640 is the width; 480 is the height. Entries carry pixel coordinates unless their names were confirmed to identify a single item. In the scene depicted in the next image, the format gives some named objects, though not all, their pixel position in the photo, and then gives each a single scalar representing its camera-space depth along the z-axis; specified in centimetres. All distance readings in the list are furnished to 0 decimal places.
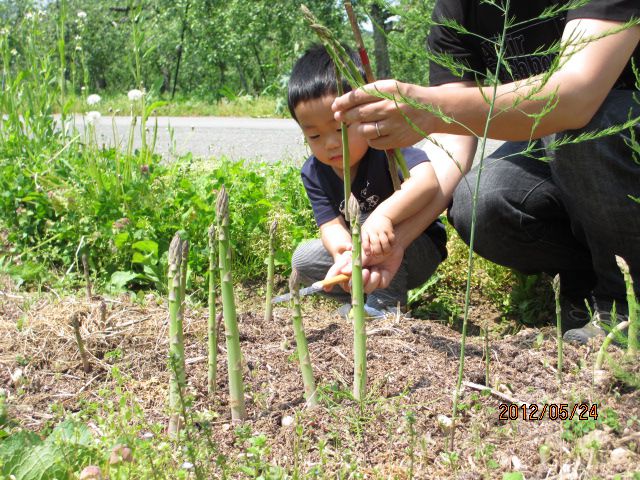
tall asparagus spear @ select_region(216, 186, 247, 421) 148
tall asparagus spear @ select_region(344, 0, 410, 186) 142
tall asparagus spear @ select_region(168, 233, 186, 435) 149
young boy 232
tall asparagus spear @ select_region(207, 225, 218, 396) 161
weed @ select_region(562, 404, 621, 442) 139
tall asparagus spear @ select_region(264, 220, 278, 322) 215
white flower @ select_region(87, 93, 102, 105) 362
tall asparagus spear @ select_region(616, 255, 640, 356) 151
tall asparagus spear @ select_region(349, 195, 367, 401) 152
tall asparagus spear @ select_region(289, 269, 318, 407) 154
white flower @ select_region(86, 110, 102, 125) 349
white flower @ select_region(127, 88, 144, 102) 337
